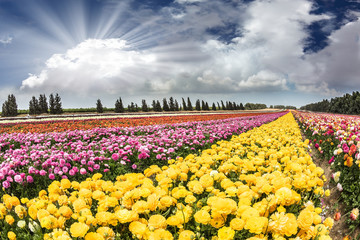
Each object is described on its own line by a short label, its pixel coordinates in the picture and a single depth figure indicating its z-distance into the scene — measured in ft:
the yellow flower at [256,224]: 4.80
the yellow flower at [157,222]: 5.35
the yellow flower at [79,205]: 6.59
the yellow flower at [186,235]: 5.06
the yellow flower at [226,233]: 4.85
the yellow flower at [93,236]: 5.17
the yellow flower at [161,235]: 5.01
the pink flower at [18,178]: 13.45
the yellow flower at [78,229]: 5.05
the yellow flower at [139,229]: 5.28
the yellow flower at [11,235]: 6.58
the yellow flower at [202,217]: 5.36
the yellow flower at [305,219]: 5.28
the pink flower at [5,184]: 12.88
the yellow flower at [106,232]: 5.41
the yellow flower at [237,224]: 5.02
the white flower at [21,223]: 6.88
